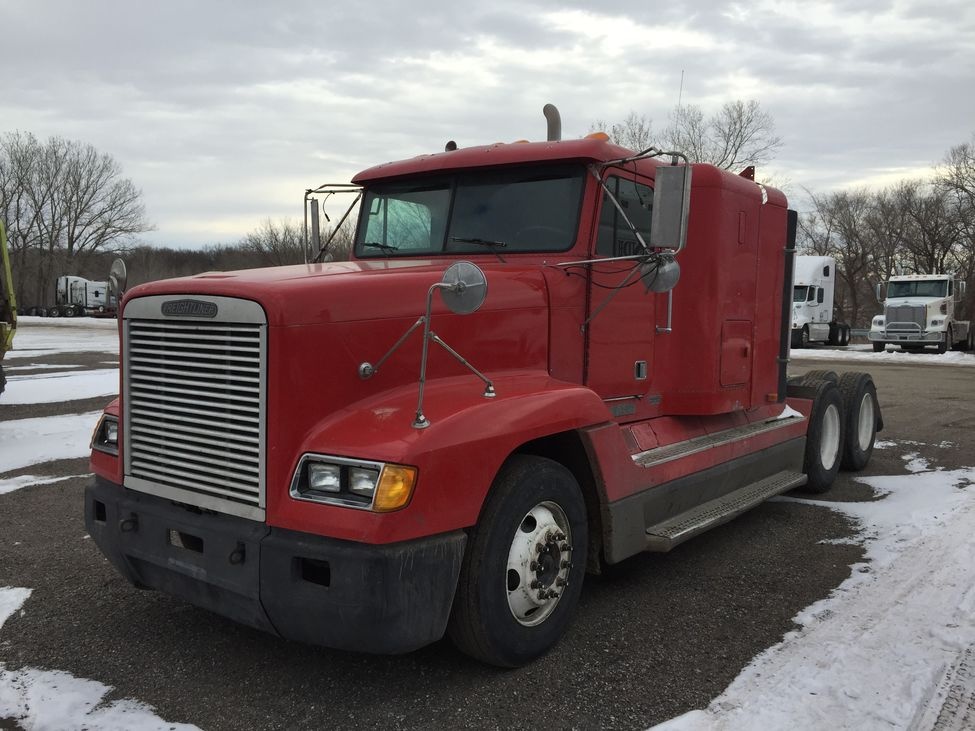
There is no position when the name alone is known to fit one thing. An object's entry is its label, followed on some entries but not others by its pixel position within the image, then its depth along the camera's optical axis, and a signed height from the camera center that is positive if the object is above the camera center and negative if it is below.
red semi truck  2.84 -0.49
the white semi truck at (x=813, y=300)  28.14 +0.51
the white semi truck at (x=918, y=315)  26.55 +0.07
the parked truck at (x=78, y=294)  57.62 -0.47
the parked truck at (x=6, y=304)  9.39 -0.22
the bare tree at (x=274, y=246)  53.88 +4.03
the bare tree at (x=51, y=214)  63.81 +6.29
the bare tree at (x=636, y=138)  36.37 +8.08
